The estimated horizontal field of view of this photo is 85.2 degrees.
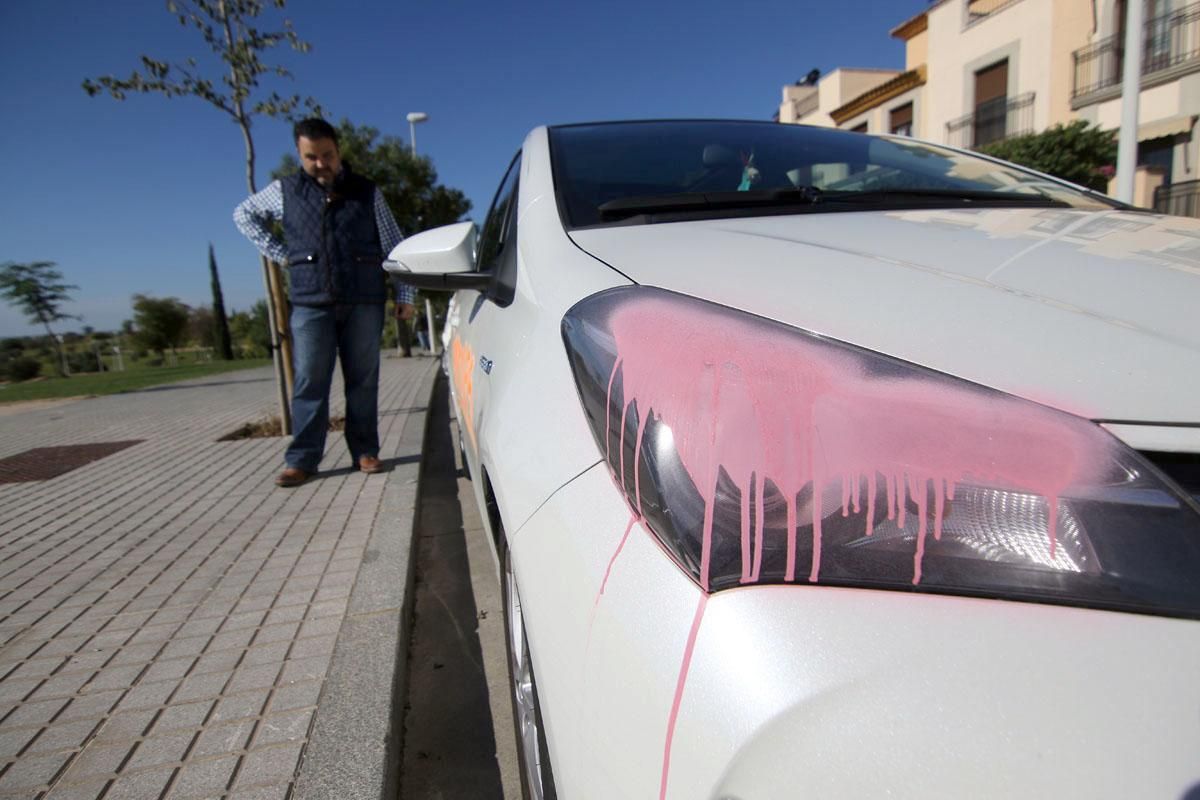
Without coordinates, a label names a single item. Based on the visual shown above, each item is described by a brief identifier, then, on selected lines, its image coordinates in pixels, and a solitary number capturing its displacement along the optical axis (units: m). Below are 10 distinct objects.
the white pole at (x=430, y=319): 17.02
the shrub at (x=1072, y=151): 12.23
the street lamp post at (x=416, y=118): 16.49
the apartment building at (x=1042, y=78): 12.11
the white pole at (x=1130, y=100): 5.99
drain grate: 4.56
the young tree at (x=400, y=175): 14.65
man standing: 3.45
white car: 0.54
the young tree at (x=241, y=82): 4.86
